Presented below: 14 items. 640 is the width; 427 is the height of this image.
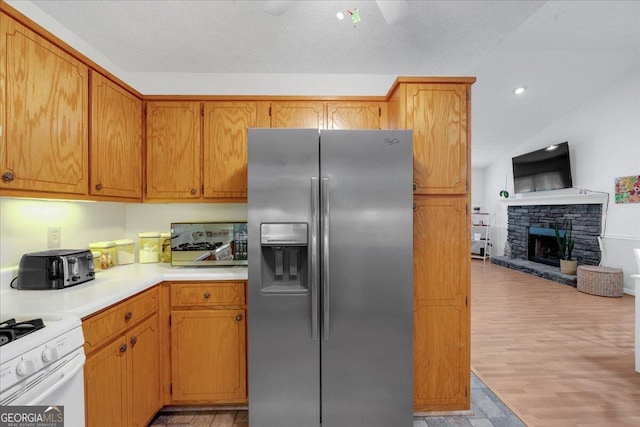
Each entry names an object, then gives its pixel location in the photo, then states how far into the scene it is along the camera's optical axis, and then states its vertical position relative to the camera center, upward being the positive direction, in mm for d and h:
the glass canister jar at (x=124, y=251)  2189 -269
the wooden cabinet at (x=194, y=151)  2203 +525
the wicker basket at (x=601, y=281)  4250 -1054
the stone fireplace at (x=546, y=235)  4929 -437
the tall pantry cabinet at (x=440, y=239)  1868 -162
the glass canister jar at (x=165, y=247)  2332 -254
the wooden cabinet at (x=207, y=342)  1863 -848
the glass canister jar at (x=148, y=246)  2285 -242
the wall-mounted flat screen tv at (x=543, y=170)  5301 +935
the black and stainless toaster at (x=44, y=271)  1487 -285
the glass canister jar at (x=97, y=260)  1972 -302
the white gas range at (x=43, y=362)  836 -481
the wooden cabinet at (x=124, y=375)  1283 -840
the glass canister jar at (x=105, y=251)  2004 -249
